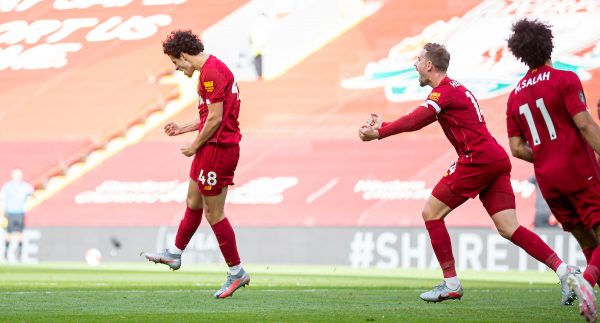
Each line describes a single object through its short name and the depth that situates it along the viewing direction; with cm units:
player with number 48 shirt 1942
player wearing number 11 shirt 1484
